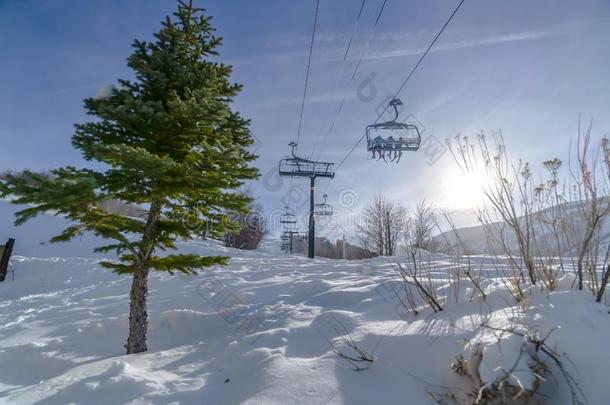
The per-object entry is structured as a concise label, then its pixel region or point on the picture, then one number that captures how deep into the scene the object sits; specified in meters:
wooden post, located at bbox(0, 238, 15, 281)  10.75
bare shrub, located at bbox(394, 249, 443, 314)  3.24
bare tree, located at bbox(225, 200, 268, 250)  31.08
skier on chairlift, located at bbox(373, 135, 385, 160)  7.78
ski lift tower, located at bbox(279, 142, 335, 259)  15.80
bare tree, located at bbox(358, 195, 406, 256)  22.97
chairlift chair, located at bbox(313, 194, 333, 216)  19.78
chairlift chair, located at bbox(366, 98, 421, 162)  7.72
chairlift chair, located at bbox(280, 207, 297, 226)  23.60
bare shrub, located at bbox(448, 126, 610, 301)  2.82
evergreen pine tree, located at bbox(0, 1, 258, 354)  3.38
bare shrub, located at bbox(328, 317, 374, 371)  2.63
